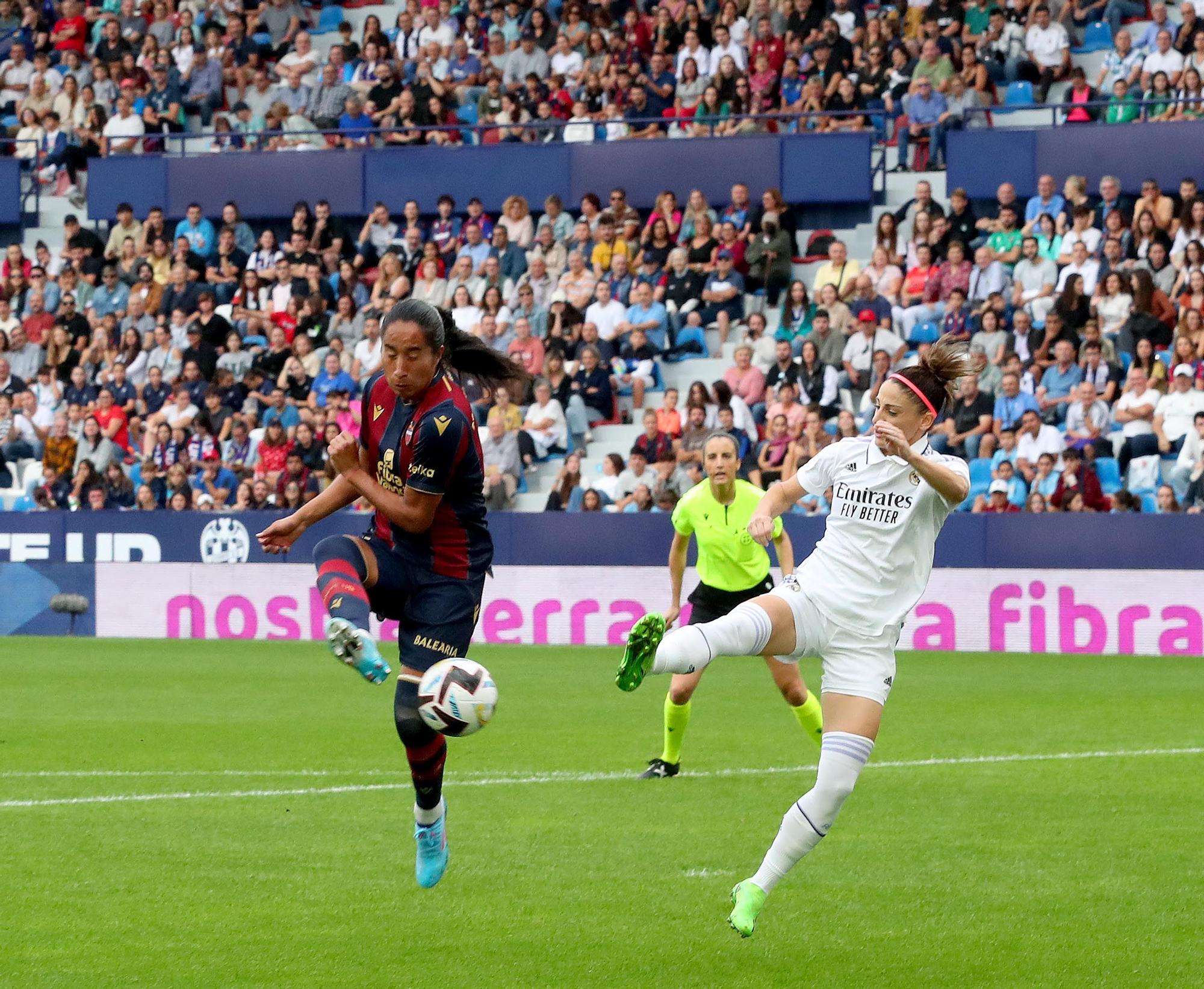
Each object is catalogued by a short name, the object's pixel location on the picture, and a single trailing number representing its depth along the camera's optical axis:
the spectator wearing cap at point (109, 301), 27.20
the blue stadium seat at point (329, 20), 30.06
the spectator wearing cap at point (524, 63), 27.14
